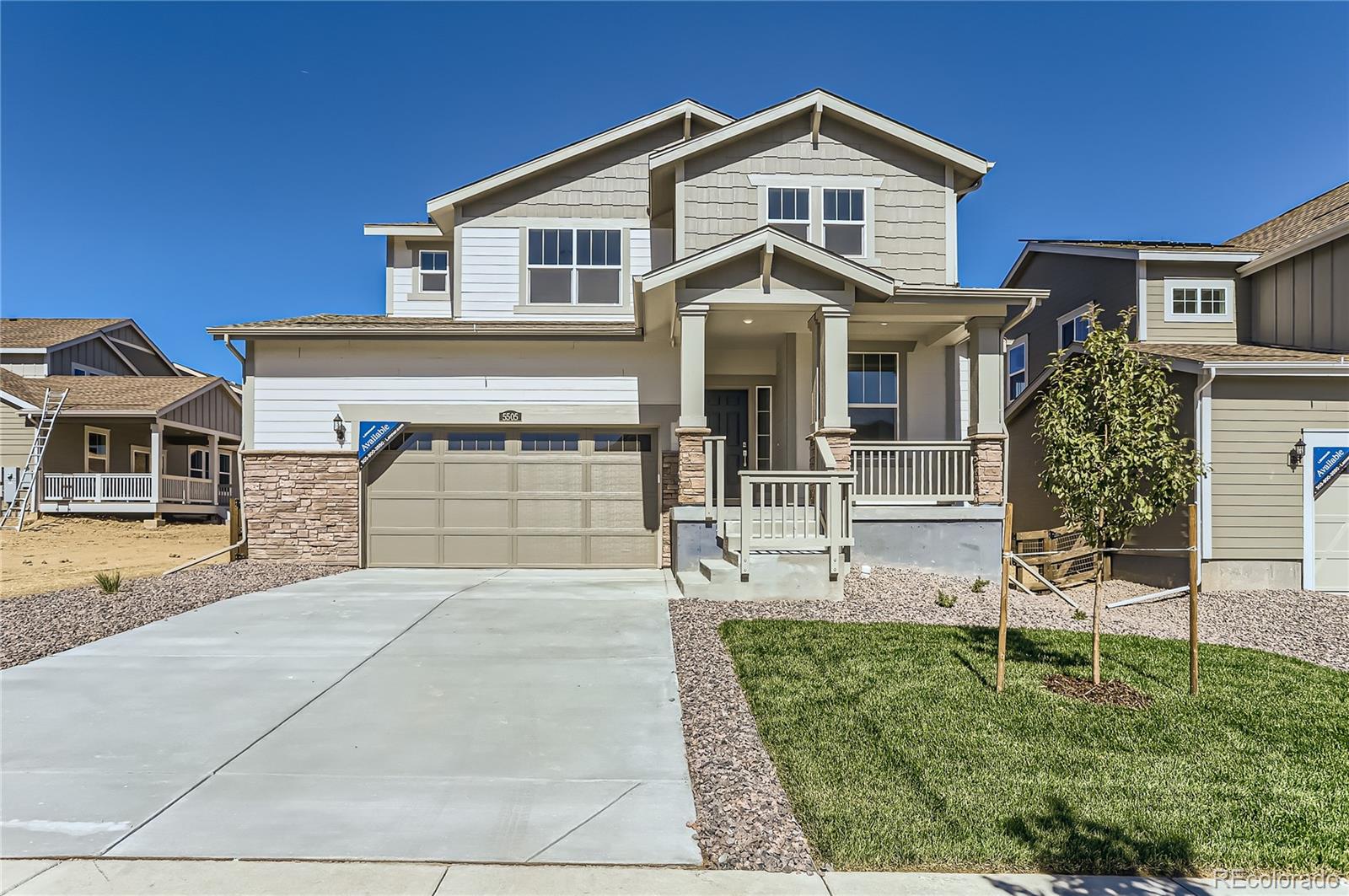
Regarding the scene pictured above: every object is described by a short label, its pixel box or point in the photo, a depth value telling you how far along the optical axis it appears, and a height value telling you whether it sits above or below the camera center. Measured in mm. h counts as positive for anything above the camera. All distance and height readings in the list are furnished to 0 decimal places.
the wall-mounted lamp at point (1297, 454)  11055 +17
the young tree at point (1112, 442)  5785 +97
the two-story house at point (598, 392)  12648 +1005
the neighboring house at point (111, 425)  20688 +748
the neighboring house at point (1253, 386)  11031 +1013
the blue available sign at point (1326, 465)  11078 -139
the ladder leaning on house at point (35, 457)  19578 -193
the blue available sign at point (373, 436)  12602 +249
